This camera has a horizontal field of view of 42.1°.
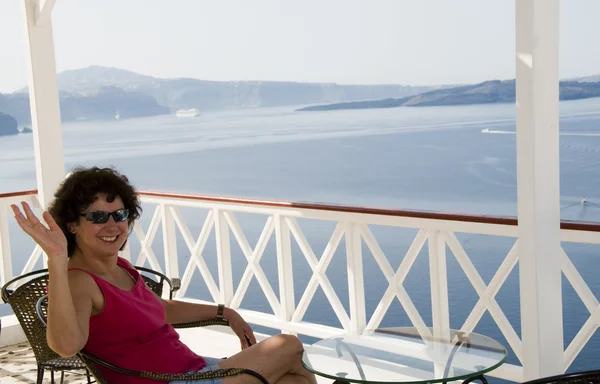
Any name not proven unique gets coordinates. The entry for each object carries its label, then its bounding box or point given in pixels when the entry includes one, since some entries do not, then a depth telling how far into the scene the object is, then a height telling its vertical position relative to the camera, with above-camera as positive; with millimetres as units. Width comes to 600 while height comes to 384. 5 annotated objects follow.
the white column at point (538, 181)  2914 -333
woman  2391 -579
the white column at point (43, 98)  5164 +145
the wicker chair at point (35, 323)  3158 -825
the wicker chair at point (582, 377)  1787 -655
